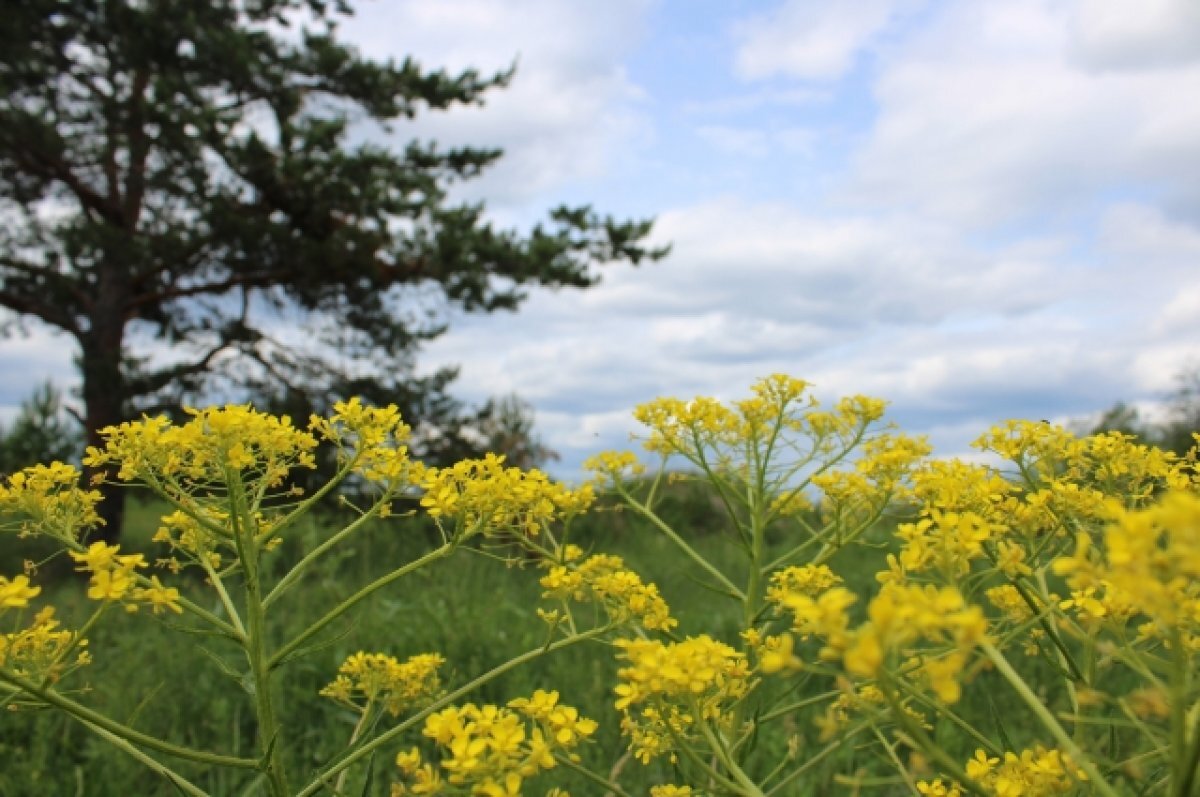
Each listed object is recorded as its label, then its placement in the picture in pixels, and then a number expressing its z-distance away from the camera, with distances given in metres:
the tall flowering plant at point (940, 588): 0.32
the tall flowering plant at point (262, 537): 0.40
